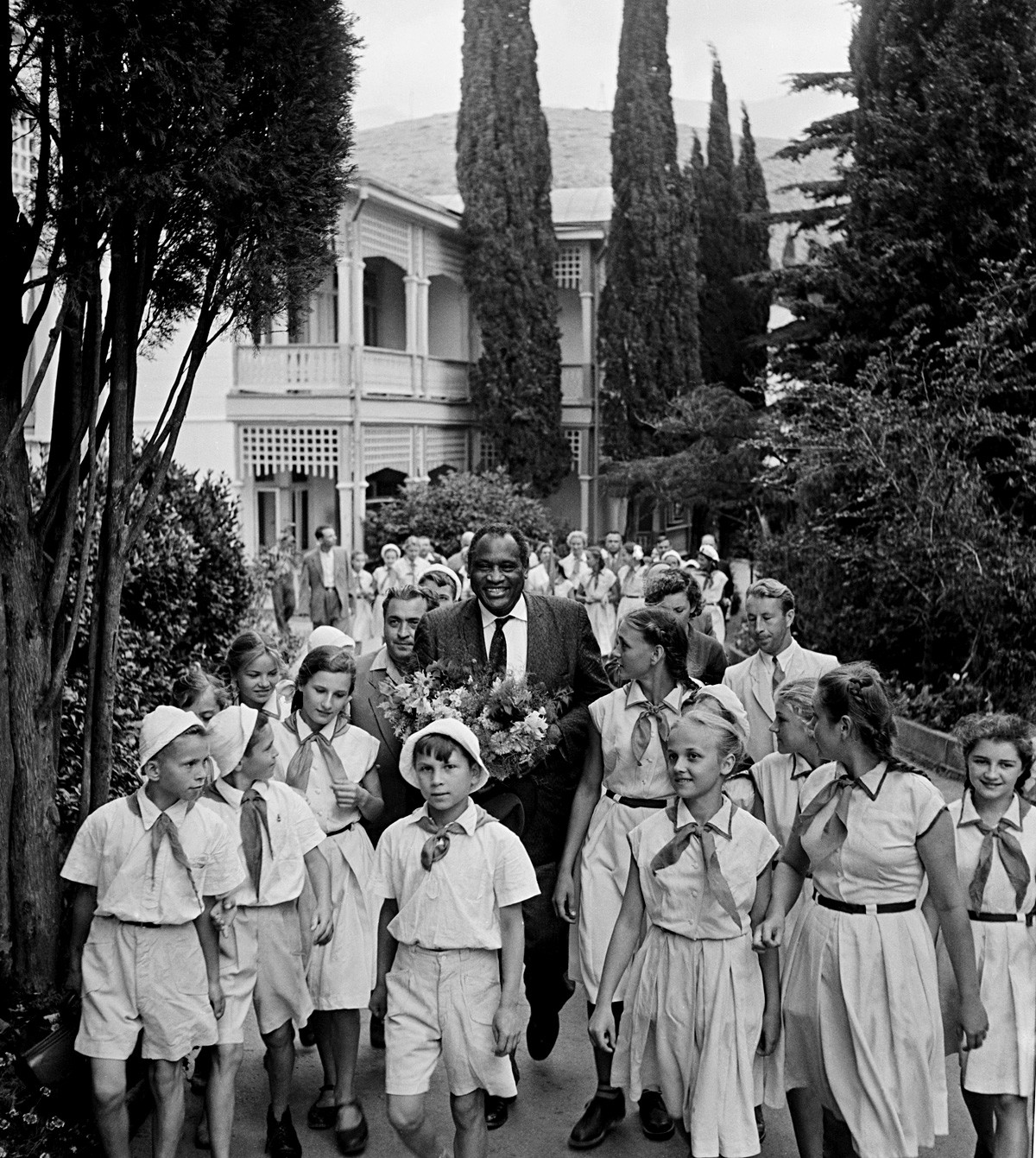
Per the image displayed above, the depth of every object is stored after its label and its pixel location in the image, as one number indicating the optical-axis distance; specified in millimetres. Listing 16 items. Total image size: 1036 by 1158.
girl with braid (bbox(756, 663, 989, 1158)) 4145
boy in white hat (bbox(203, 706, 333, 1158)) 4805
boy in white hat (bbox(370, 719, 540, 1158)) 4266
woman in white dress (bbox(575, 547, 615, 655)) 16312
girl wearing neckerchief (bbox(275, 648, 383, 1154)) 5105
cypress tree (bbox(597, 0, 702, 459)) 29969
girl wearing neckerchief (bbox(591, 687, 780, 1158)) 4266
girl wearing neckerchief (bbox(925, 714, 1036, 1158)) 4359
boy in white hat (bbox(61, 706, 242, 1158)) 4324
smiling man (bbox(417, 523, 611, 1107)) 5453
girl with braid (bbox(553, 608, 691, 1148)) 5195
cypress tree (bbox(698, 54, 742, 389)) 34500
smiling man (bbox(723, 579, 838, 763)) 6316
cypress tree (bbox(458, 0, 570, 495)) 27953
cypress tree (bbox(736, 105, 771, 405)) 34469
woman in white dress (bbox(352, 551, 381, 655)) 15617
